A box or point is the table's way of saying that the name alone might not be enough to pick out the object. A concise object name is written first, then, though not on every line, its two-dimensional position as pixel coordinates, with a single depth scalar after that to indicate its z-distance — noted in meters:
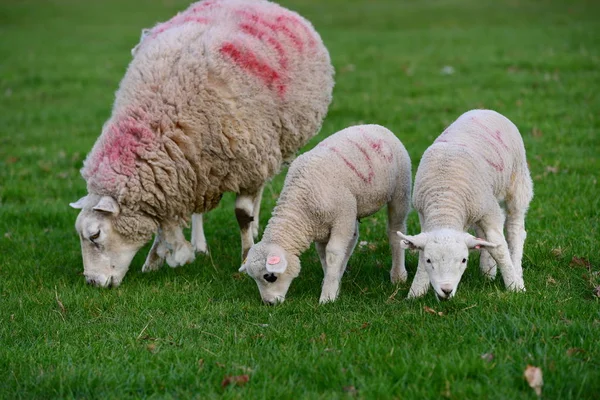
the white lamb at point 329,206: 11.16
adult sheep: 12.40
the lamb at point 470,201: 9.76
